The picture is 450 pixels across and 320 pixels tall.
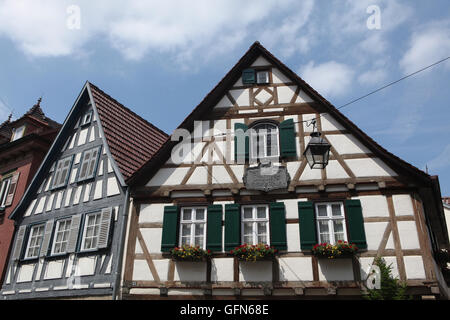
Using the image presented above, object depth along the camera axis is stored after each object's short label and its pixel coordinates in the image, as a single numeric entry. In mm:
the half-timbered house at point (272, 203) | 10148
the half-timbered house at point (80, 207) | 11875
